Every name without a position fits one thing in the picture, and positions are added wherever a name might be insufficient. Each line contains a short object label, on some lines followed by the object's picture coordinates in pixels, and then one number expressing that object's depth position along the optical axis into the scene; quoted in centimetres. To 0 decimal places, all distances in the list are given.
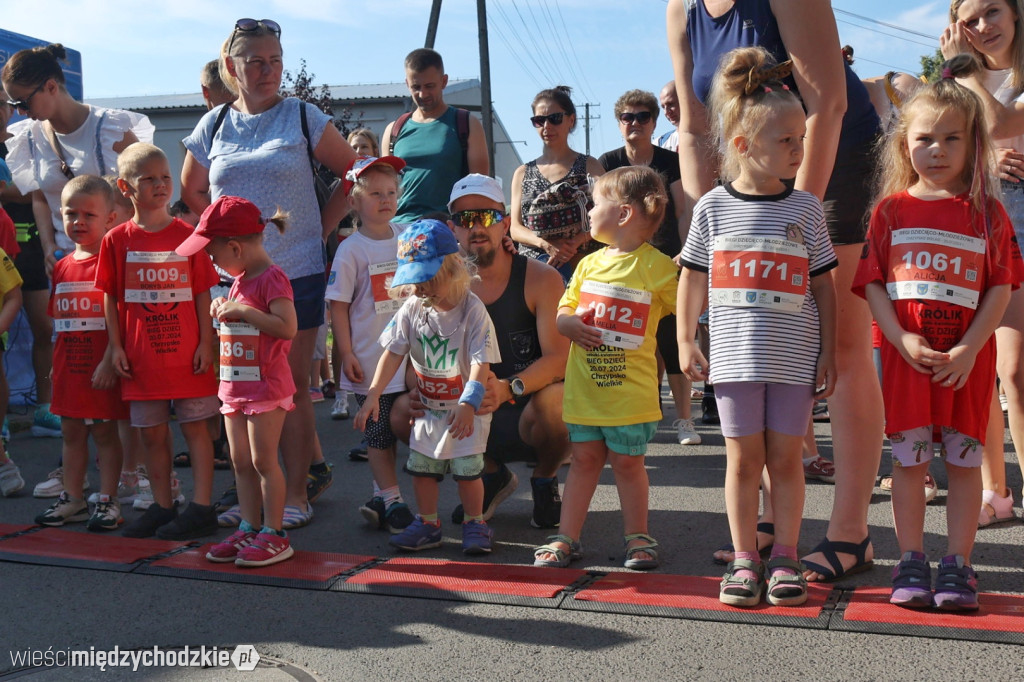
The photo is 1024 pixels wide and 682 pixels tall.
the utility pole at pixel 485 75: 2178
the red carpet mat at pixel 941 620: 300
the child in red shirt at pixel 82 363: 486
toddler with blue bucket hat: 411
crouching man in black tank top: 448
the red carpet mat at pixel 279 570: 386
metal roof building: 3616
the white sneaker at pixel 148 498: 509
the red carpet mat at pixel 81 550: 415
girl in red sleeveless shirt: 327
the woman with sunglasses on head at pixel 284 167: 477
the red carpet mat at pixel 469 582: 358
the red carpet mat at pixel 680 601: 324
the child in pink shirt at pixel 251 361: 414
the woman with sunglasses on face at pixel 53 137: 566
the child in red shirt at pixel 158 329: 467
